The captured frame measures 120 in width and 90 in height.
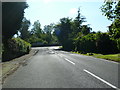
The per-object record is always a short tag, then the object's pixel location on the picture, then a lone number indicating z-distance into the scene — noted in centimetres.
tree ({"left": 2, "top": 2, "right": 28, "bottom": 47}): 1519
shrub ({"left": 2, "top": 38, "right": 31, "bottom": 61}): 1459
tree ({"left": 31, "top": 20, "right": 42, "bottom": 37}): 9238
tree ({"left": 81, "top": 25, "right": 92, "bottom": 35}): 4849
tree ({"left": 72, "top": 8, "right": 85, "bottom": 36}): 5348
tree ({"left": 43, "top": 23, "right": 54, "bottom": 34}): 9934
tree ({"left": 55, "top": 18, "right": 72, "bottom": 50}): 5069
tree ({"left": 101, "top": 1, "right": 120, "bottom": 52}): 1350
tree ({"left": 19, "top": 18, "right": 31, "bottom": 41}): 7328
